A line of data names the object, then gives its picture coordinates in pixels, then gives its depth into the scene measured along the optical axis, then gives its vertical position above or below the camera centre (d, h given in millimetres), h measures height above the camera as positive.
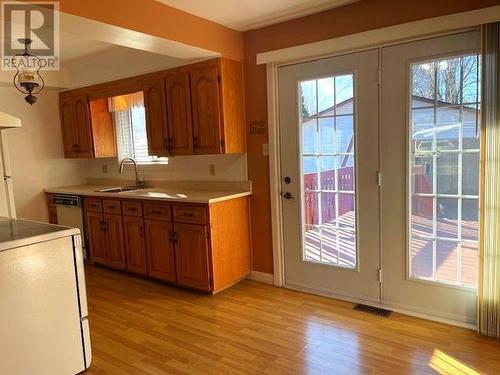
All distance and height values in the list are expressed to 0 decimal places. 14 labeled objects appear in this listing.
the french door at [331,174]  2934 -189
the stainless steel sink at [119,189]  4291 -331
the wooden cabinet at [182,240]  3314 -790
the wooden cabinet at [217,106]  3334 +475
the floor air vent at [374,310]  2903 -1297
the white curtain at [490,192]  2320 -315
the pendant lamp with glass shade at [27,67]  3146 +1094
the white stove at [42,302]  1935 -773
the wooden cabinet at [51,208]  4766 -564
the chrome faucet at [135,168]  4566 -92
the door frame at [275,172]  3348 -166
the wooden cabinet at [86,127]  4629 +467
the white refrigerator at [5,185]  2829 -138
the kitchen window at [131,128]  4445 +430
